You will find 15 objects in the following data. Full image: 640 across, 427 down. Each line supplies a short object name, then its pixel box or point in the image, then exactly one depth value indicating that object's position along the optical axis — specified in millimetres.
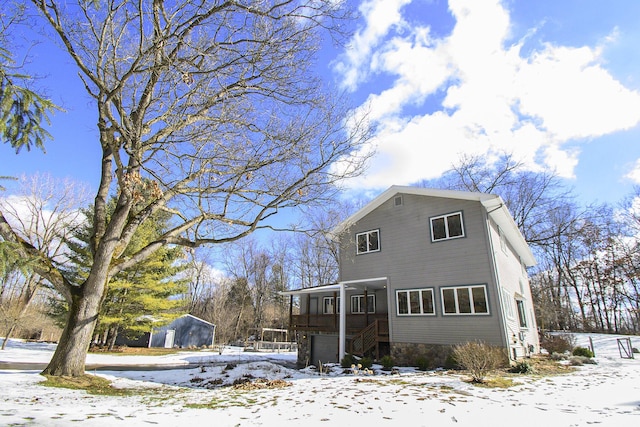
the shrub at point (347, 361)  13570
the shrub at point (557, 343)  17094
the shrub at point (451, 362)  11227
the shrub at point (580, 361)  12412
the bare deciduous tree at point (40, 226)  21562
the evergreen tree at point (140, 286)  20047
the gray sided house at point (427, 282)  12180
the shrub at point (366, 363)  12464
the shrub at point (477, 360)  7914
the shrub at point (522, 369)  9953
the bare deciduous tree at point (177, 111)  7008
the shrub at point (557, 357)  13946
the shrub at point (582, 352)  14852
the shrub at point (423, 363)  11931
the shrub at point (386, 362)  12323
